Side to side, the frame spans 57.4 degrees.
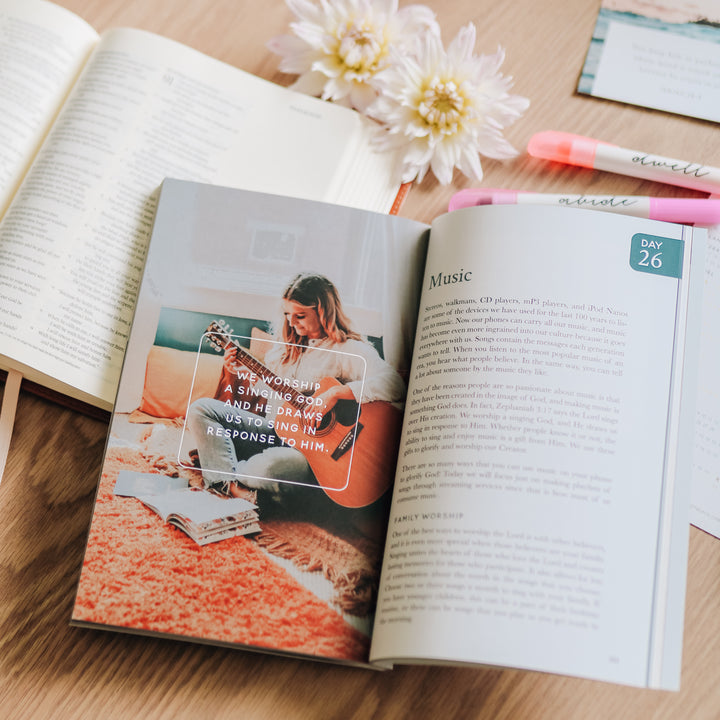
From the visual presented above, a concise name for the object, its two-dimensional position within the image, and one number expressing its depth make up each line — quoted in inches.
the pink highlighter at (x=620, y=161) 21.8
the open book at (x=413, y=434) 15.7
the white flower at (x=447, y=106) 21.7
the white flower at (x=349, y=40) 22.3
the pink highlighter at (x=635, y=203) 20.7
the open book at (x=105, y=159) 20.0
